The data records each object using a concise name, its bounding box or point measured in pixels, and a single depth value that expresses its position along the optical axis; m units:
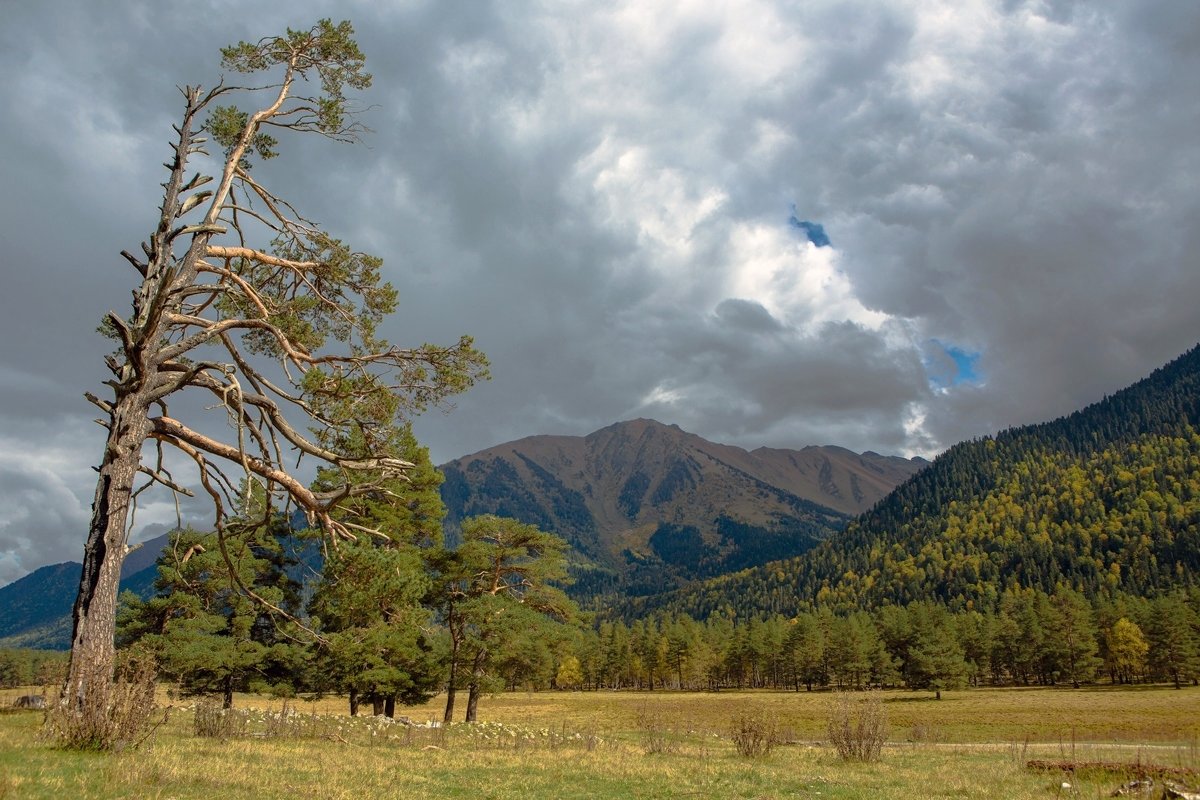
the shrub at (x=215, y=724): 16.82
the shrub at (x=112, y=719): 9.37
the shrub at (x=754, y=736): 20.83
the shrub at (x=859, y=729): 19.80
